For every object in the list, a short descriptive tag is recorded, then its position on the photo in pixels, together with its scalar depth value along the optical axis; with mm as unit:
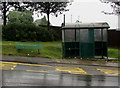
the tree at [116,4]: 22397
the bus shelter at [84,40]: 18250
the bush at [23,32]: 26953
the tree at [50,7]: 33350
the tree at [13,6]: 33344
